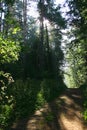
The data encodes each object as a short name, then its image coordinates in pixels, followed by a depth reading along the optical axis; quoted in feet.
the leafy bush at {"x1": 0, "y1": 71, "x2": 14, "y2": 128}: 17.21
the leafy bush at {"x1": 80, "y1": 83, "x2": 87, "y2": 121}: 20.59
